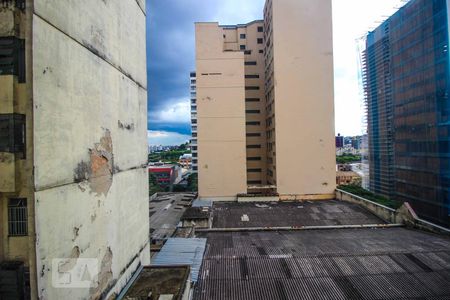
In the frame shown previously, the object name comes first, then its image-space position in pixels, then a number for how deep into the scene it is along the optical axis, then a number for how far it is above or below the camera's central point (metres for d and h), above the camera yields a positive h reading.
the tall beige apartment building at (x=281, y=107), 23.56 +3.81
